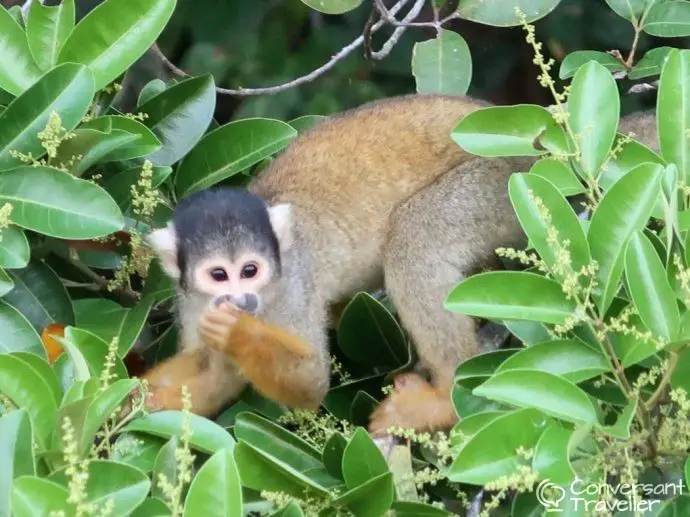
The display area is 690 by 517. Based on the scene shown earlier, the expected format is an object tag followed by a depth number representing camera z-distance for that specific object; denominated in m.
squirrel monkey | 5.95
